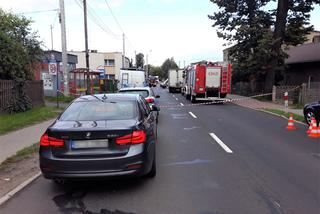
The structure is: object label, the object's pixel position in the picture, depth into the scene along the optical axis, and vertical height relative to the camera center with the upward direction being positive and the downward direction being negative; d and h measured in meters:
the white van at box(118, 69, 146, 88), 21.13 +0.44
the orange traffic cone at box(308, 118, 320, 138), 6.91 -1.44
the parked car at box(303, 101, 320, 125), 8.18 -0.99
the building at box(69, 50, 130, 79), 45.30 +4.43
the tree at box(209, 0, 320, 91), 17.81 +4.47
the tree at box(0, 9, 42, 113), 10.02 +0.61
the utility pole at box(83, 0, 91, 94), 16.48 +3.40
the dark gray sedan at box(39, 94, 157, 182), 3.30 -1.01
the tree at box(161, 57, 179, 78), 88.55 +7.48
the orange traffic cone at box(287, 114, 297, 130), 7.98 -1.48
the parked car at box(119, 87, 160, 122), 8.48 -0.32
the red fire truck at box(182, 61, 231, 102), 16.30 +0.33
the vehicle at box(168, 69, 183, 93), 29.42 +0.45
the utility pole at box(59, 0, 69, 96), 14.28 +2.64
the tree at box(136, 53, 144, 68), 78.36 +8.48
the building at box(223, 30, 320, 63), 30.36 +7.51
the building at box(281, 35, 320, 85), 19.21 +1.83
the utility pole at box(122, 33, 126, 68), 38.14 +6.18
